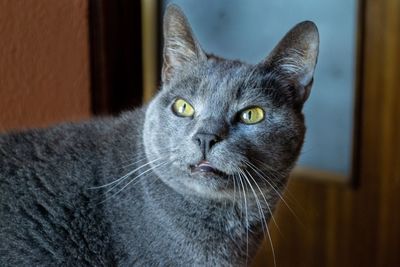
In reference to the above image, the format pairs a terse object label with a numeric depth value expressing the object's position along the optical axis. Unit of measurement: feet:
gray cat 1.71
